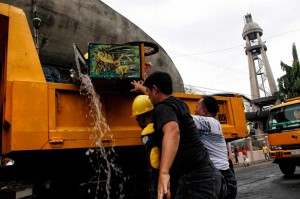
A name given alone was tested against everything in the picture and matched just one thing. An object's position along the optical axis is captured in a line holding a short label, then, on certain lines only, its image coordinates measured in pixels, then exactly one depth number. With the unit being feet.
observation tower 129.18
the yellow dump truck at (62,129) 7.13
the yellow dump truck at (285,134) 22.82
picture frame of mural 7.95
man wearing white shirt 6.85
